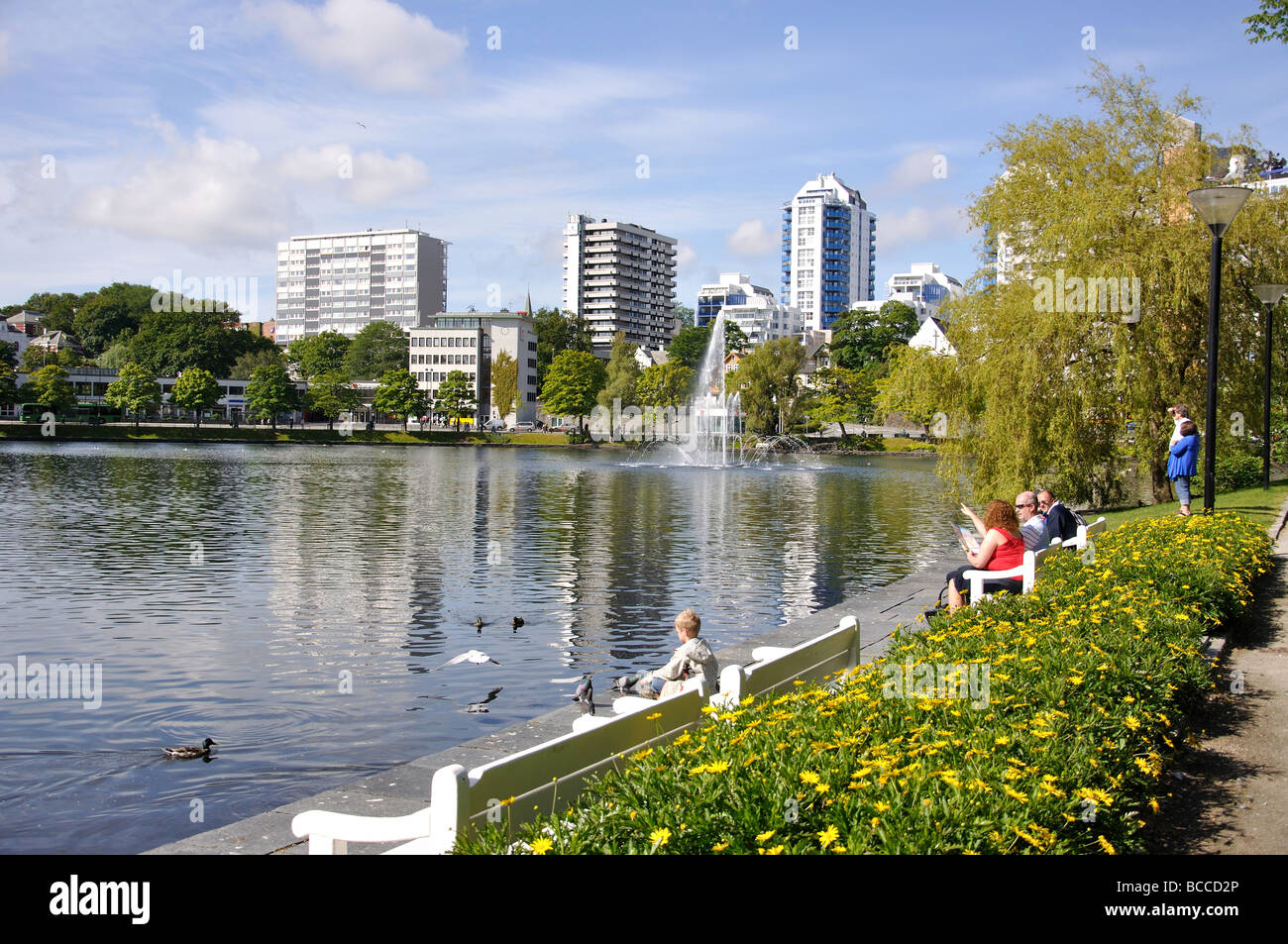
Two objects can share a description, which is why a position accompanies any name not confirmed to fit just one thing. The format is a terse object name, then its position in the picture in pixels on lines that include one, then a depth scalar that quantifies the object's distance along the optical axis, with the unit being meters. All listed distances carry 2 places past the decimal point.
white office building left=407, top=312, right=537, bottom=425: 142.50
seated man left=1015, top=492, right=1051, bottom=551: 13.62
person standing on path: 18.42
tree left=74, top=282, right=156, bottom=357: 158.25
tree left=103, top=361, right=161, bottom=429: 109.19
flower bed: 4.12
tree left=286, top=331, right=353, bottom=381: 154.32
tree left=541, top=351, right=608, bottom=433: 128.25
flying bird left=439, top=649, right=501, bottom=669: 13.20
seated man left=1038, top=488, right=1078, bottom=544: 15.83
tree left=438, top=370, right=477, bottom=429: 121.69
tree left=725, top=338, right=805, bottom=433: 106.38
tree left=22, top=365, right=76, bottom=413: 108.19
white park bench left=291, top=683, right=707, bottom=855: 4.20
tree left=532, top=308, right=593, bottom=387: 162.88
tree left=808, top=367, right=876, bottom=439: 117.62
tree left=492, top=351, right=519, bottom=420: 139.88
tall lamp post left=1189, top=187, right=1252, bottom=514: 15.32
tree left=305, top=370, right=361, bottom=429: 124.81
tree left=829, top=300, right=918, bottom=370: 148.79
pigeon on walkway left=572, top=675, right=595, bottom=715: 10.05
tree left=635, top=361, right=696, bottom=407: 128.25
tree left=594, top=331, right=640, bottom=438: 128.38
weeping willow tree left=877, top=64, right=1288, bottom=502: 25.44
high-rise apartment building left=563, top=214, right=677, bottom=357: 199.50
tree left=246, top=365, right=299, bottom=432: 116.12
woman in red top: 12.28
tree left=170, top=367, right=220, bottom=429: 113.38
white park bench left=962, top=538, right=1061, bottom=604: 11.83
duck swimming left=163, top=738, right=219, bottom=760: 9.60
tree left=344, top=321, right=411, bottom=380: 161.25
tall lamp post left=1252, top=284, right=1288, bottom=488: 22.97
